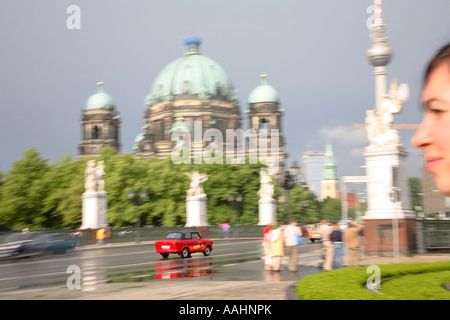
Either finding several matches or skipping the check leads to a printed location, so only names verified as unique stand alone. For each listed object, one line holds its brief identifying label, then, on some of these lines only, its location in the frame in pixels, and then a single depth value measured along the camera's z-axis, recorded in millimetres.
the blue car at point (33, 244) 28531
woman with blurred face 982
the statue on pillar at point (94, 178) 47250
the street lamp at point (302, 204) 72775
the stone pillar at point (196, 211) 51728
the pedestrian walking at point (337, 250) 17781
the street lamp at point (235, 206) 55094
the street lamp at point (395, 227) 20678
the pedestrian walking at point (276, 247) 18395
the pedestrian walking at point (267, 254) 19094
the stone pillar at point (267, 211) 61906
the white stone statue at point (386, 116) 24156
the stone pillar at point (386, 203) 22938
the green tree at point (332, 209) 151338
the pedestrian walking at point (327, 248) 17844
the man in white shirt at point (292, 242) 18453
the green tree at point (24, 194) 59781
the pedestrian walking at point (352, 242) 17594
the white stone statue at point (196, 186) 52406
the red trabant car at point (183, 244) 26834
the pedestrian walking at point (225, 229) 54406
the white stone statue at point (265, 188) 62656
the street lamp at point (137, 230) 45688
